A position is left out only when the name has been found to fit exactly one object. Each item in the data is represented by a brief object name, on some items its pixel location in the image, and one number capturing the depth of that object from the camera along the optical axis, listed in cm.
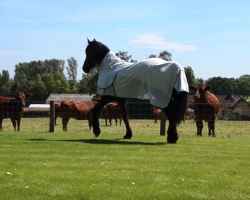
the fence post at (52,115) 1547
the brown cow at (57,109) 2281
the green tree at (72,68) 12362
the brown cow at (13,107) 1931
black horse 1079
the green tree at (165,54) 5926
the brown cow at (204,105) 1620
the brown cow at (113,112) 2823
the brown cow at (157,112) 3394
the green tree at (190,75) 7010
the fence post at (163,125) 1470
